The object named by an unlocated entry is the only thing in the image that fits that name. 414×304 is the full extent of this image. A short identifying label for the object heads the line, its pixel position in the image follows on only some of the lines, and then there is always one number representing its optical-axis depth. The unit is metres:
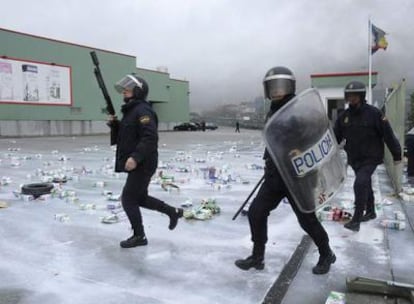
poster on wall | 30.50
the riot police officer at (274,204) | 3.36
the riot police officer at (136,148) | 4.11
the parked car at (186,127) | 55.84
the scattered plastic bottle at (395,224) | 5.01
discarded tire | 6.78
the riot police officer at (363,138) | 4.85
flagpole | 21.48
